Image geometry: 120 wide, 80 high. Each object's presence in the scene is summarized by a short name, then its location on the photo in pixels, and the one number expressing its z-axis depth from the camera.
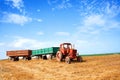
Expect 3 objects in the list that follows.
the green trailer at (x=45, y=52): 14.75
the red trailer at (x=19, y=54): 17.77
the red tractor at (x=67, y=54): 11.52
